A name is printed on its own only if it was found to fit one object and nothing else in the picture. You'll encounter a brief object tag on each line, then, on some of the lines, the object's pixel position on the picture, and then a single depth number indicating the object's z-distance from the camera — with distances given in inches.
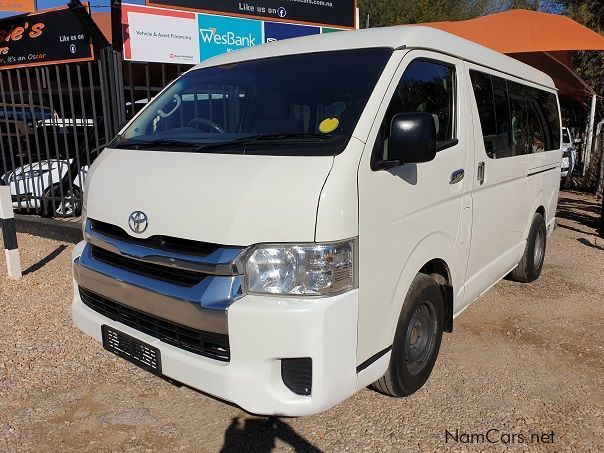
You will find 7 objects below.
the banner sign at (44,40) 265.7
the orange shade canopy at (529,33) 327.0
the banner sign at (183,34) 268.5
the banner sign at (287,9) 295.4
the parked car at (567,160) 534.6
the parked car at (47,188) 299.0
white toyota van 89.9
